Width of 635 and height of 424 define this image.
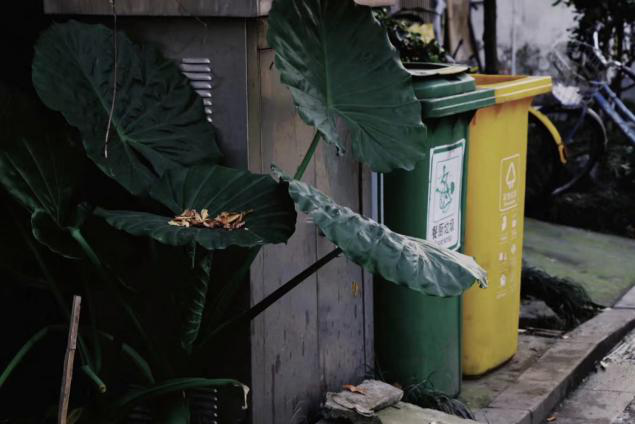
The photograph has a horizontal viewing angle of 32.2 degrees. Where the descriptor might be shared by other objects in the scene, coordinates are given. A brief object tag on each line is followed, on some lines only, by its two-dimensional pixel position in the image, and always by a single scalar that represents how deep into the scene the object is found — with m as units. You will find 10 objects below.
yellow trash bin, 4.73
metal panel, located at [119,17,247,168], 3.49
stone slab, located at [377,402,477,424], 4.03
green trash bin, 4.32
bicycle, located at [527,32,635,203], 8.67
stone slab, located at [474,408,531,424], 4.49
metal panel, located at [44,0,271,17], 3.43
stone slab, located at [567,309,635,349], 5.75
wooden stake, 2.79
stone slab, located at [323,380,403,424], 3.95
